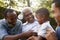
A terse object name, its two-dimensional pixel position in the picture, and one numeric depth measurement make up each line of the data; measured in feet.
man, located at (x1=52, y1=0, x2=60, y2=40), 1.92
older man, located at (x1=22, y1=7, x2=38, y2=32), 4.81
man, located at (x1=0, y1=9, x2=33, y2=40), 4.60
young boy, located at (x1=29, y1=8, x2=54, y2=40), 4.04
